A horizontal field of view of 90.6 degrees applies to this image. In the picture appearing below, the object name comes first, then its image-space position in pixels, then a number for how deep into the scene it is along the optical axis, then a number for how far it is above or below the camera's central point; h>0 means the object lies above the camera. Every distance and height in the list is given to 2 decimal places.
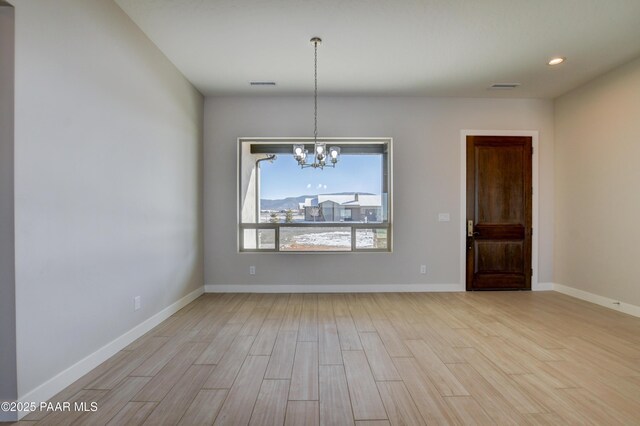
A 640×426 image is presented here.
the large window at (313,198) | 4.91 +0.21
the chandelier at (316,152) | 3.56 +0.70
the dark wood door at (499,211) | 4.95 +0.00
